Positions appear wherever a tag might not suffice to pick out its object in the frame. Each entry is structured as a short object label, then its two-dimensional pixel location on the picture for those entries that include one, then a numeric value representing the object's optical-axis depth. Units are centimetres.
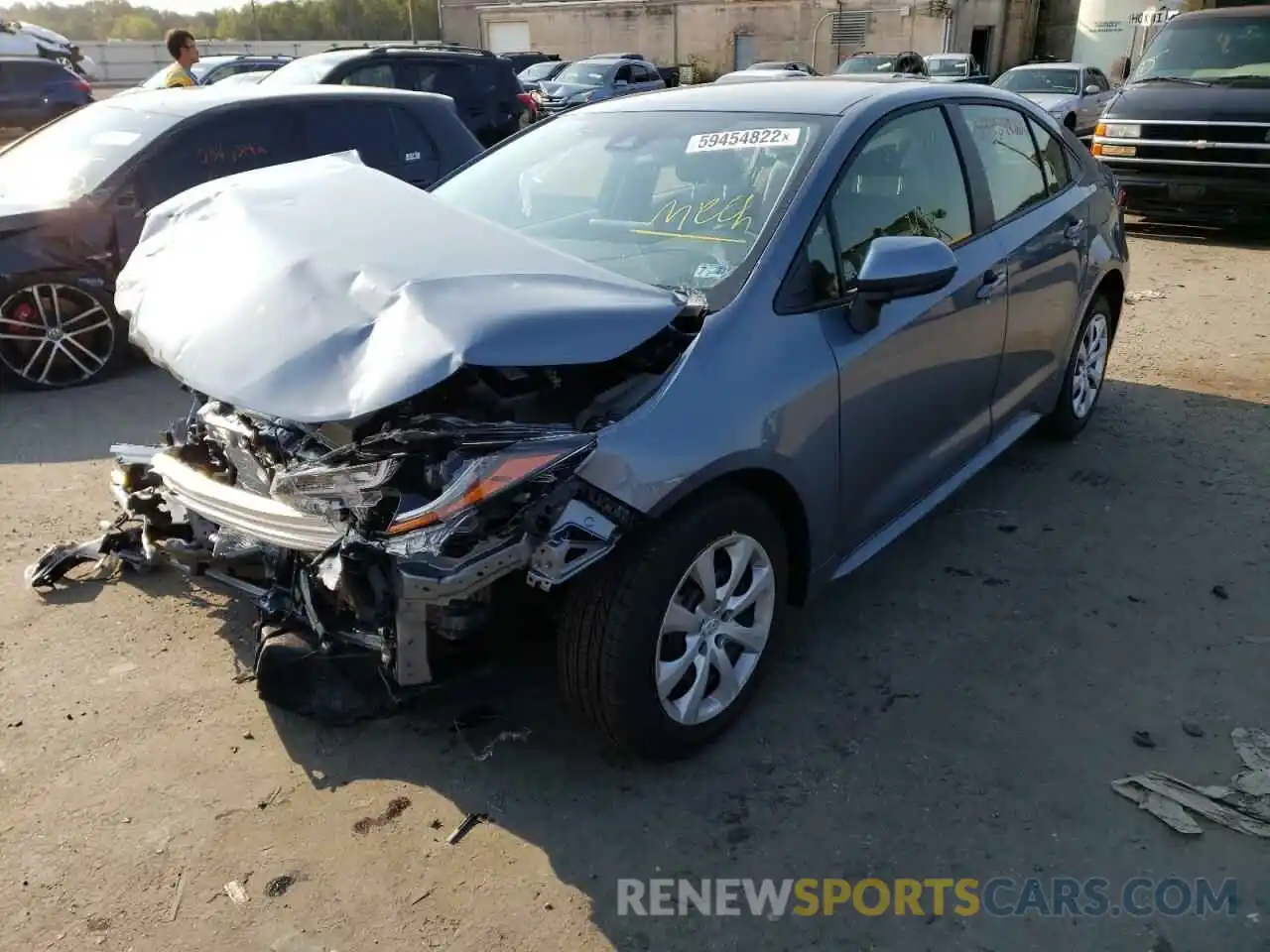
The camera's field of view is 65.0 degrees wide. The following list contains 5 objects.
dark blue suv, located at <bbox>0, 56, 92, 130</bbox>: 1498
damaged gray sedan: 240
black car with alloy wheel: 584
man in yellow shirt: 848
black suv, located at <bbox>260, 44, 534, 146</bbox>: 1039
